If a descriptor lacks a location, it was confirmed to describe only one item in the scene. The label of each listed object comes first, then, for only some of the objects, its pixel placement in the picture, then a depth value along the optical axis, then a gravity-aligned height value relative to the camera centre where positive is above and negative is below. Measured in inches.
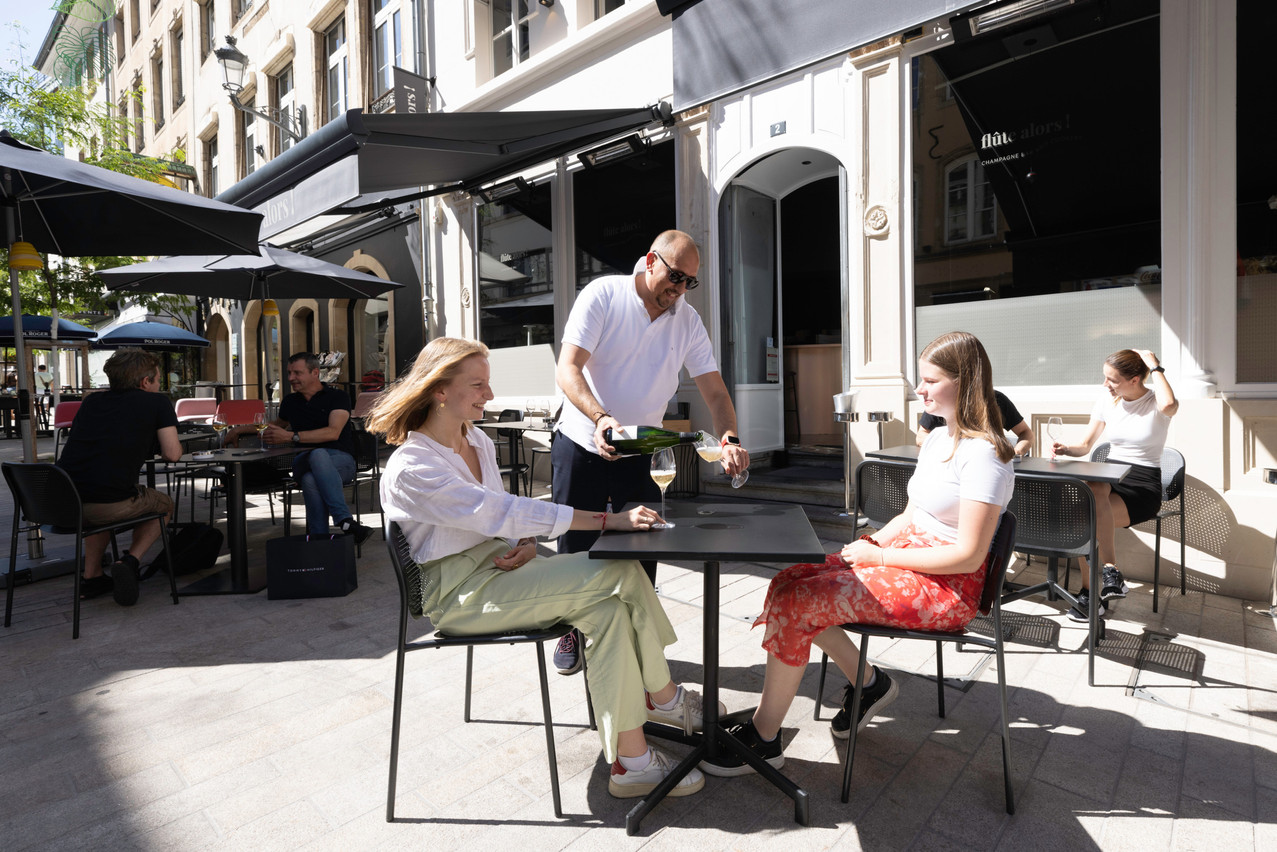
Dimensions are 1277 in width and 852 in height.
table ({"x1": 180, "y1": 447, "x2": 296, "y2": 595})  159.3 -28.9
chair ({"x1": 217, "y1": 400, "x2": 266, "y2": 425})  309.6 +3.1
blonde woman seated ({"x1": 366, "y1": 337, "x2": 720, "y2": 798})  74.4 -17.4
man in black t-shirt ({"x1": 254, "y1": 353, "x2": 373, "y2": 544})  179.2 -6.2
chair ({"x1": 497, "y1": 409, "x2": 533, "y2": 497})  257.4 -18.7
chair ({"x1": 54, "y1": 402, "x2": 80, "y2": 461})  301.8 +2.3
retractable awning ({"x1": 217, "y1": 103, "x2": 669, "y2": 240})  191.8 +81.6
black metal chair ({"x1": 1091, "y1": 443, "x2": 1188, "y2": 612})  147.0 -17.8
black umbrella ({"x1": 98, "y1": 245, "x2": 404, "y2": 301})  249.3 +52.4
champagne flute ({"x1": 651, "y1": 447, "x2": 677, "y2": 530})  80.4 -6.7
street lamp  359.6 +184.8
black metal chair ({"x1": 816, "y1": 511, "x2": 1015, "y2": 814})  74.5 -25.1
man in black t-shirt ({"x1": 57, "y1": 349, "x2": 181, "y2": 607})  148.4 -6.9
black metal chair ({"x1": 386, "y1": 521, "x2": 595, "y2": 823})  74.9 -24.5
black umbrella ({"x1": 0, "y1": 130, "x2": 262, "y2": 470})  156.1 +53.2
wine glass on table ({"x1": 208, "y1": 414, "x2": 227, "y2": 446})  185.8 -3.1
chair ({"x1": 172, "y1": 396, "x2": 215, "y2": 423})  365.1 +5.2
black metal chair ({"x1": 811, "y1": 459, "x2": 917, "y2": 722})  127.6 -16.0
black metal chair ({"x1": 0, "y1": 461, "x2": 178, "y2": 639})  135.8 -16.5
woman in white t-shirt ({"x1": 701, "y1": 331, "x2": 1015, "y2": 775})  75.4 -18.7
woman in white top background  138.9 -9.1
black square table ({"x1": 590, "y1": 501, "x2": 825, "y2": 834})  64.7 -13.3
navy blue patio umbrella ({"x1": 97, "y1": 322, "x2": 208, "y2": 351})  458.3 +55.2
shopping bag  156.0 -34.2
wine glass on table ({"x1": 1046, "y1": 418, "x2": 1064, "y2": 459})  144.4 -5.8
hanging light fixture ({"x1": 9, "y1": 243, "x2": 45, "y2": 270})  179.0 +42.4
